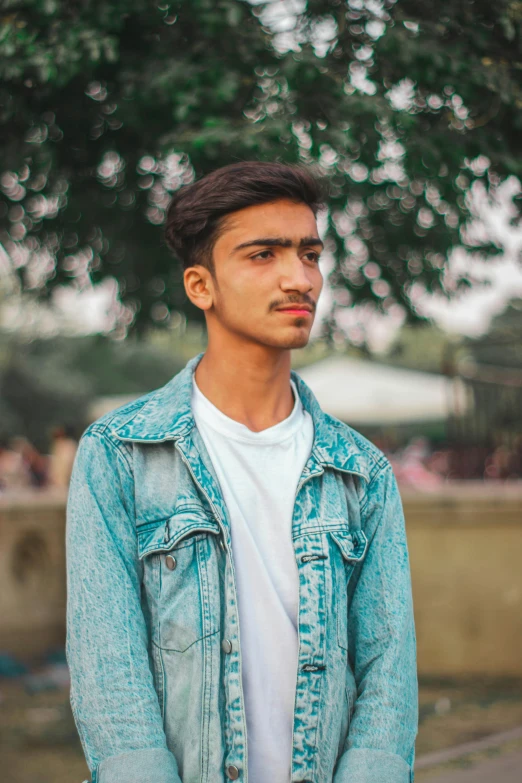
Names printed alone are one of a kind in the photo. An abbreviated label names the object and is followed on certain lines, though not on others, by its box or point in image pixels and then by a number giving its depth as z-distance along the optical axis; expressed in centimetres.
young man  170
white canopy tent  1246
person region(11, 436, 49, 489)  1328
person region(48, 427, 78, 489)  935
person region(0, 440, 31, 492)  1264
